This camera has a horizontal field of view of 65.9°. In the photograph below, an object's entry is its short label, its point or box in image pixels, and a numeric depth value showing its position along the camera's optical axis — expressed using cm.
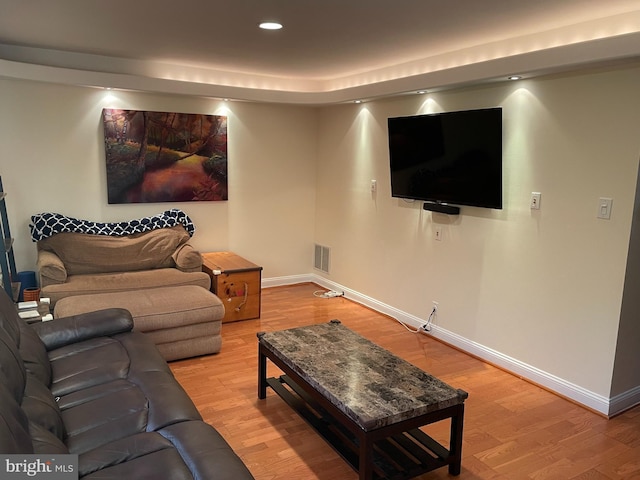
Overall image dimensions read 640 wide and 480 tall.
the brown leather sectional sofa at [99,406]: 168
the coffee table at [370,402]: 221
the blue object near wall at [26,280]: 415
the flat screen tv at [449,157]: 356
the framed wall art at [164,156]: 466
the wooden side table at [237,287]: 448
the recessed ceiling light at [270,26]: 306
